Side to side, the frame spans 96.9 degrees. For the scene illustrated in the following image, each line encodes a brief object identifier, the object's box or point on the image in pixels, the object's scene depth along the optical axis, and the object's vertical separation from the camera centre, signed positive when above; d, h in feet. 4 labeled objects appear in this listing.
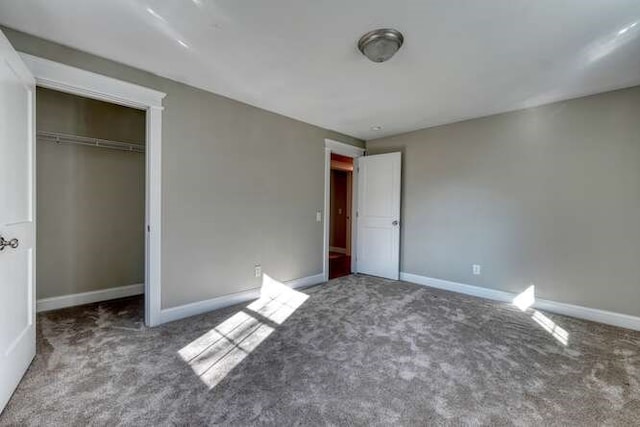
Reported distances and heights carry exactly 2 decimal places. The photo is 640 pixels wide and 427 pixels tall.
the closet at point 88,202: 9.84 +0.11
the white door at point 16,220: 5.16 -0.34
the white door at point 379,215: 14.51 -0.27
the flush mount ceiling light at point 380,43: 6.36 +3.89
